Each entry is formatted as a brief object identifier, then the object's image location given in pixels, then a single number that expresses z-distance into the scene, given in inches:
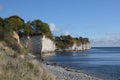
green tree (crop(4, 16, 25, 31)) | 2143.9
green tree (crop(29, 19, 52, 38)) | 2653.0
